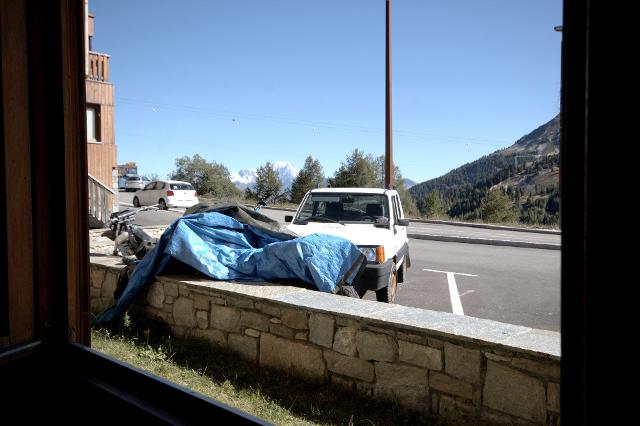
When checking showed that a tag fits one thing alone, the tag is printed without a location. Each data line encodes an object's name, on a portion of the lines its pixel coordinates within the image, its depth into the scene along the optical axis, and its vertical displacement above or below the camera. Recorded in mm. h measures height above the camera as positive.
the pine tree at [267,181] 51594 +1963
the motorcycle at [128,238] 6438 -518
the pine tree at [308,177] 48347 +2284
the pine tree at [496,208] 34938 -550
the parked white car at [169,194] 24984 +322
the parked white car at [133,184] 42103 +1357
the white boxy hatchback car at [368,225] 6578 -360
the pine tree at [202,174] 57600 +3164
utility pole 20016 +2986
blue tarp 5305 -612
